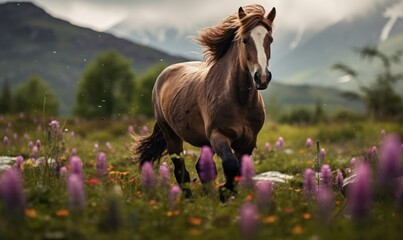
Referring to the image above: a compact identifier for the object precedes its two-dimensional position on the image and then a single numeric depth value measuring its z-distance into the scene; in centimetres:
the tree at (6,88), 9179
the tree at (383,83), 4347
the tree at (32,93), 10285
